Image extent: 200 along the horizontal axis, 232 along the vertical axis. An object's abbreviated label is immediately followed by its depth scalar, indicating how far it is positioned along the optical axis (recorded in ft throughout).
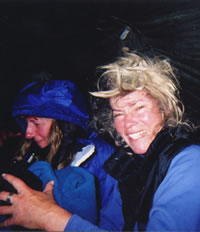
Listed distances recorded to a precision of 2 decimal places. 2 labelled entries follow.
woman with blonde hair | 2.20
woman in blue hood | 3.84
